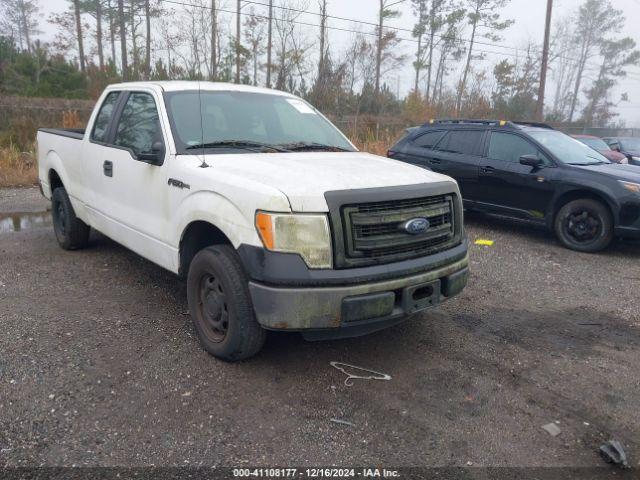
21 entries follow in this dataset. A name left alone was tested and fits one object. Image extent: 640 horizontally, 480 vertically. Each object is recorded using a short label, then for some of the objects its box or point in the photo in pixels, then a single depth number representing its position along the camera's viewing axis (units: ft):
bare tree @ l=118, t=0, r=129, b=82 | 88.40
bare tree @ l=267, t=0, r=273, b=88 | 91.97
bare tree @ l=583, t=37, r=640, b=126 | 172.14
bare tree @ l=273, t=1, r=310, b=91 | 81.10
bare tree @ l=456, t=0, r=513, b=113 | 126.21
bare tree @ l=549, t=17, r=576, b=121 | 179.73
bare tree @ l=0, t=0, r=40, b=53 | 122.31
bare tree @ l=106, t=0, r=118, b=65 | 94.32
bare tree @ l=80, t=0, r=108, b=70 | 93.97
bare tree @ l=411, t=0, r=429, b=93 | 120.16
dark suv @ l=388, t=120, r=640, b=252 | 21.57
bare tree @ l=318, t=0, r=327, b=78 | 84.57
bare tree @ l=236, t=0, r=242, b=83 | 89.27
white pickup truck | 9.64
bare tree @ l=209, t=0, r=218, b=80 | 84.28
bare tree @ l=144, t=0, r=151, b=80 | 87.10
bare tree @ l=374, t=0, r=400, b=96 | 99.30
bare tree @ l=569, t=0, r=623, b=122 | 169.37
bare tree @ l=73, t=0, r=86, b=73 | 93.76
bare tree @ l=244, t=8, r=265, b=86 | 94.12
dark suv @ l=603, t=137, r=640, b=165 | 48.90
